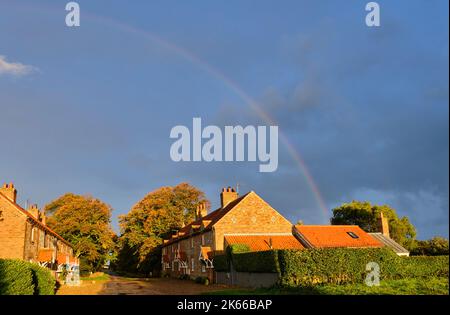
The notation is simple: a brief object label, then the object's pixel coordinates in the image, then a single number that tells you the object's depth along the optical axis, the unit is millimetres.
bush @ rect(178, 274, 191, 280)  54394
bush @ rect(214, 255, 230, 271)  39281
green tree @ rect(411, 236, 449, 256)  55750
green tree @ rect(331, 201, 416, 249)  78500
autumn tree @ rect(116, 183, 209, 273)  67562
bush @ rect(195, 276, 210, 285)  43903
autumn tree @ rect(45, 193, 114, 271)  65500
